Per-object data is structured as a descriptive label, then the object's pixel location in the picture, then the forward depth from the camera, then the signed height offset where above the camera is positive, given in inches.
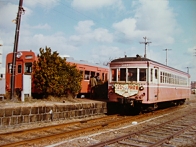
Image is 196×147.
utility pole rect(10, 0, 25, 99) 530.6 +93.6
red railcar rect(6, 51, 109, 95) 600.1 +44.9
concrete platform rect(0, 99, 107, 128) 364.5 -45.5
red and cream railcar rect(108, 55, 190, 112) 529.3 +7.2
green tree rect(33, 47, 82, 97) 547.2 +24.4
